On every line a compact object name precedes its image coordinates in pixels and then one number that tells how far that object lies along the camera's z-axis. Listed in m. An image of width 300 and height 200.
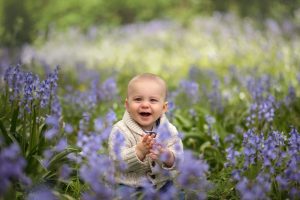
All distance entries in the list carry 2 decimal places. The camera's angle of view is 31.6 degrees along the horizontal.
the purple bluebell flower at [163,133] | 2.78
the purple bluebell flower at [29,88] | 3.47
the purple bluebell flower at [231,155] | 3.35
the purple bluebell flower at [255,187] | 2.51
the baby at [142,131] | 3.22
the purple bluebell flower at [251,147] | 3.16
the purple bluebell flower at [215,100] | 5.55
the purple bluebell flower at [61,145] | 2.99
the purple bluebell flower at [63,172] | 2.49
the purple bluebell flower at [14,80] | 3.82
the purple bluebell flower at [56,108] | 4.36
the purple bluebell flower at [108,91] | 5.35
